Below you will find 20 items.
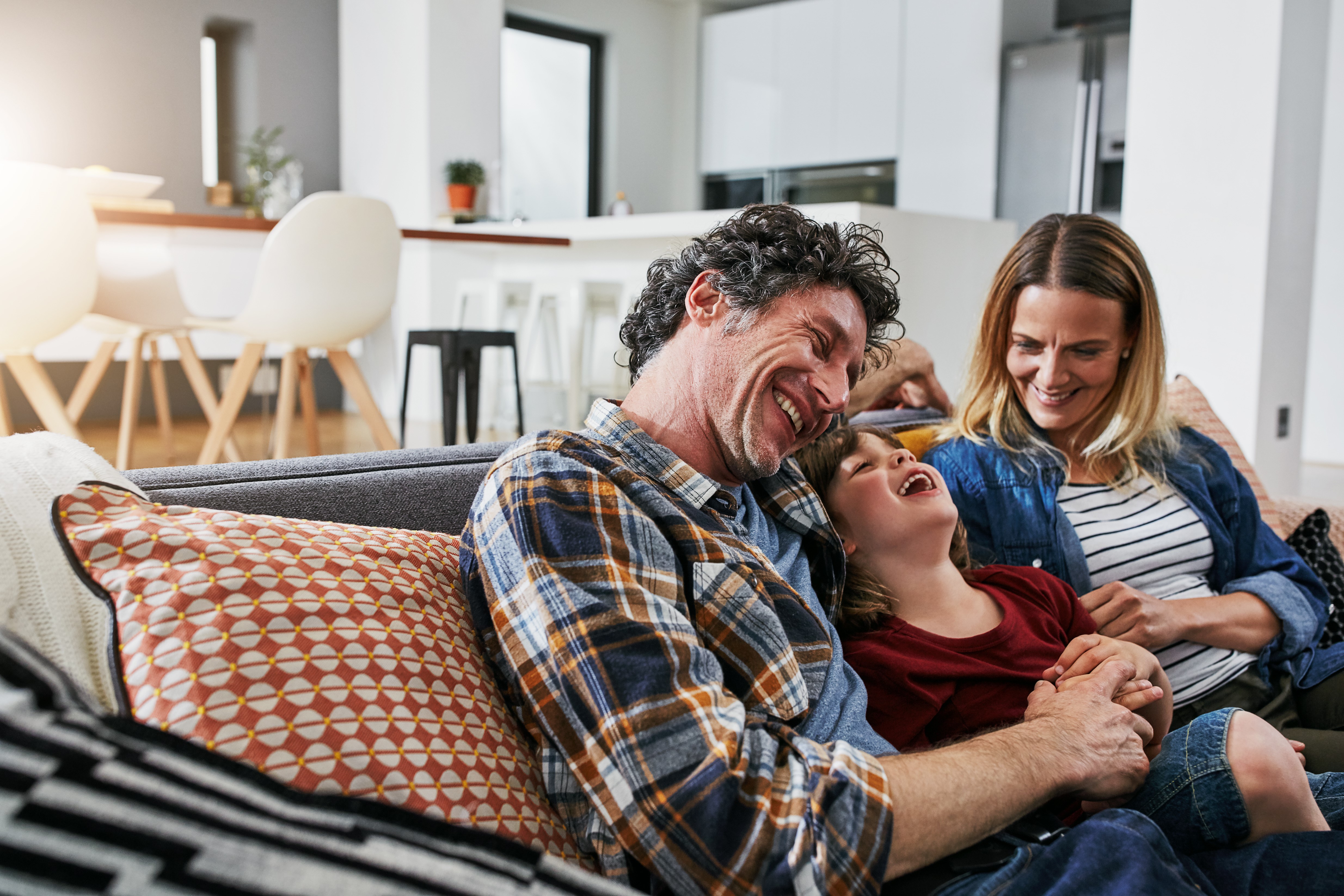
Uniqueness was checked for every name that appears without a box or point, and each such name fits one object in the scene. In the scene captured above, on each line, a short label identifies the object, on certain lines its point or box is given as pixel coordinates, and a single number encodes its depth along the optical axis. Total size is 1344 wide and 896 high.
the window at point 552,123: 7.73
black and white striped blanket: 0.54
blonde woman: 1.58
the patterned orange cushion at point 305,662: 0.76
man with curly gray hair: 0.81
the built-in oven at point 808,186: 7.19
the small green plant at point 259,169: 6.35
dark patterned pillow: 1.78
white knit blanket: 0.77
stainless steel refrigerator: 5.98
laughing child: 1.06
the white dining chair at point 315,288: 3.44
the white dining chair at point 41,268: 2.85
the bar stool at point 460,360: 3.73
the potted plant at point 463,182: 6.32
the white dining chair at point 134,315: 3.74
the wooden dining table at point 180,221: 3.20
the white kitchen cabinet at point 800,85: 7.03
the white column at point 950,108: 6.51
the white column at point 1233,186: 3.70
